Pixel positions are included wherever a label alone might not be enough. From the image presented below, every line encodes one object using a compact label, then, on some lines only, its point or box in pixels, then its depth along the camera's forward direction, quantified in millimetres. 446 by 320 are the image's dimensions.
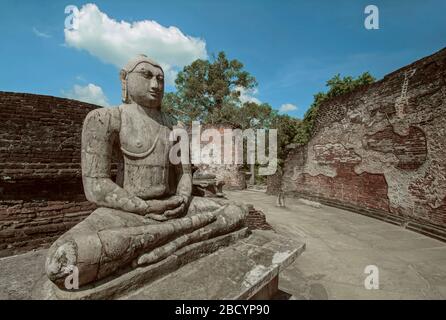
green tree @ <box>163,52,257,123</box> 20598
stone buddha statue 1406
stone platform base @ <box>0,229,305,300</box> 1468
